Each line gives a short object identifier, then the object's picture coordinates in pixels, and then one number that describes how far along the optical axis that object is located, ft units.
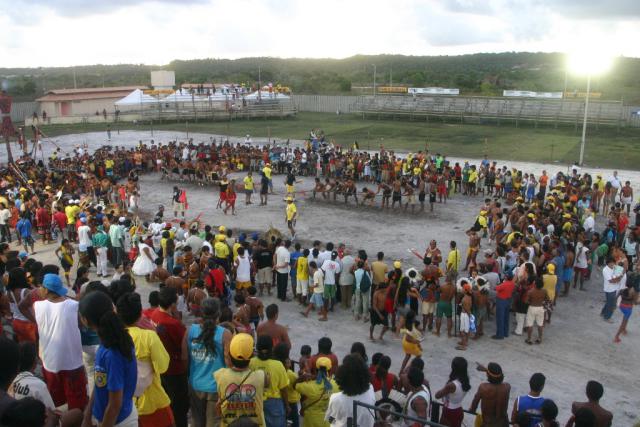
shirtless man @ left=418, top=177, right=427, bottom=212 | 66.69
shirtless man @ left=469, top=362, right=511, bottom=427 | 21.03
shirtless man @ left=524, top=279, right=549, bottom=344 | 35.17
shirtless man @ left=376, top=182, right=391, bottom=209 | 68.69
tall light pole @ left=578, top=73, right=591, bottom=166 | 92.71
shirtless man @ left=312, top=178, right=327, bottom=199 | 73.20
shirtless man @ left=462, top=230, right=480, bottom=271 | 45.80
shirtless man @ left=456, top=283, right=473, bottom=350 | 34.63
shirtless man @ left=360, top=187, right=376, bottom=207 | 69.10
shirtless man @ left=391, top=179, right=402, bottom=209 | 67.72
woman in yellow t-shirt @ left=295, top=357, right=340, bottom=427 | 19.57
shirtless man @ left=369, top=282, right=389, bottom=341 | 35.19
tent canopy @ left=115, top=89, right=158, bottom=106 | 158.61
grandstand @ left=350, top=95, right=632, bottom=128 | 142.20
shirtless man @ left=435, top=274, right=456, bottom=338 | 35.73
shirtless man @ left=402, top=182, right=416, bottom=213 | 67.46
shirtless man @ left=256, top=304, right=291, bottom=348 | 24.48
